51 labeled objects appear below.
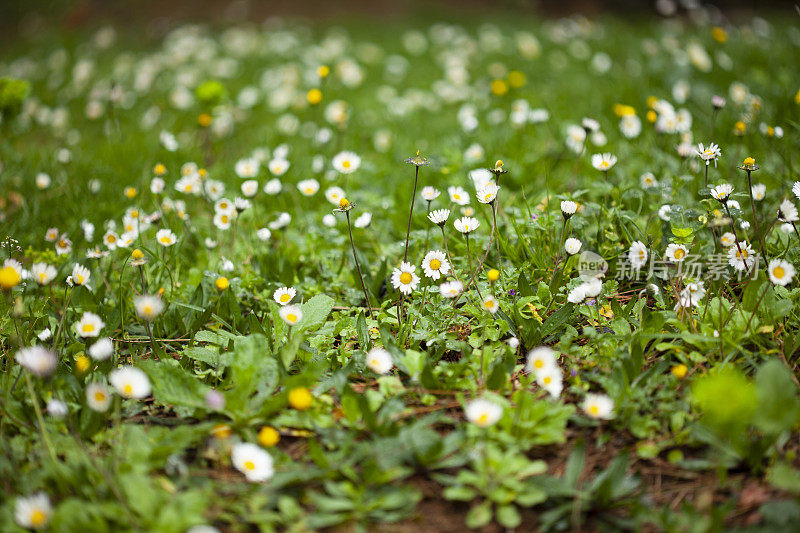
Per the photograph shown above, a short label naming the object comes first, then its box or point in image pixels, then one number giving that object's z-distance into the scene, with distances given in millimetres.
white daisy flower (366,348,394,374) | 1191
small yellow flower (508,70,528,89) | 2154
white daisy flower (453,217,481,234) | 1246
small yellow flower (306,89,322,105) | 1533
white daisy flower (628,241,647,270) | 1261
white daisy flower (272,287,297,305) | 1260
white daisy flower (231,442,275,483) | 1125
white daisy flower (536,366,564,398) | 1161
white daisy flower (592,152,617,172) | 1323
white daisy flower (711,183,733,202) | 1228
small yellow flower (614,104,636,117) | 1578
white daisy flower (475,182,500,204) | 1246
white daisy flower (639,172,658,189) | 1338
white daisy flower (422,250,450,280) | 1250
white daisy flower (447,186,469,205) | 1323
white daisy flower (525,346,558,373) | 1164
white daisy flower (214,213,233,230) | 1364
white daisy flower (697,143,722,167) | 1264
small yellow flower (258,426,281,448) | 1119
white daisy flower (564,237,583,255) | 1239
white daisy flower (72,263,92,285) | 1258
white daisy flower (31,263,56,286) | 1222
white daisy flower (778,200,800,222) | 1222
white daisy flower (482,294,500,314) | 1187
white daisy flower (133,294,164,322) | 1170
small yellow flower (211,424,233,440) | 1152
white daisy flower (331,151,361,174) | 1393
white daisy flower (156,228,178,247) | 1300
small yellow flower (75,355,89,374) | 1192
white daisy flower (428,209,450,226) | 1240
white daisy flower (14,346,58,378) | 1116
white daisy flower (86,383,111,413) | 1131
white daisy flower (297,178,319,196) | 1408
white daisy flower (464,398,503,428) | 1127
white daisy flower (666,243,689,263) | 1232
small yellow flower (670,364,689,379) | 1166
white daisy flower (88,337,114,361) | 1153
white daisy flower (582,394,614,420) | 1149
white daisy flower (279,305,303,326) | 1189
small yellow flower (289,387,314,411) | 1127
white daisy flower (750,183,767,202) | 1314
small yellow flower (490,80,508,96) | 2046
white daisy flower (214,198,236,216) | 1366
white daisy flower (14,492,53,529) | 1093
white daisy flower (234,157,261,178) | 1463
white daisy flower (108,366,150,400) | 1144
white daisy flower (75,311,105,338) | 1199
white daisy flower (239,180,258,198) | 1350
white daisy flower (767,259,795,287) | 1199
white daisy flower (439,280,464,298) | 1217
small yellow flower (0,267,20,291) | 1135
